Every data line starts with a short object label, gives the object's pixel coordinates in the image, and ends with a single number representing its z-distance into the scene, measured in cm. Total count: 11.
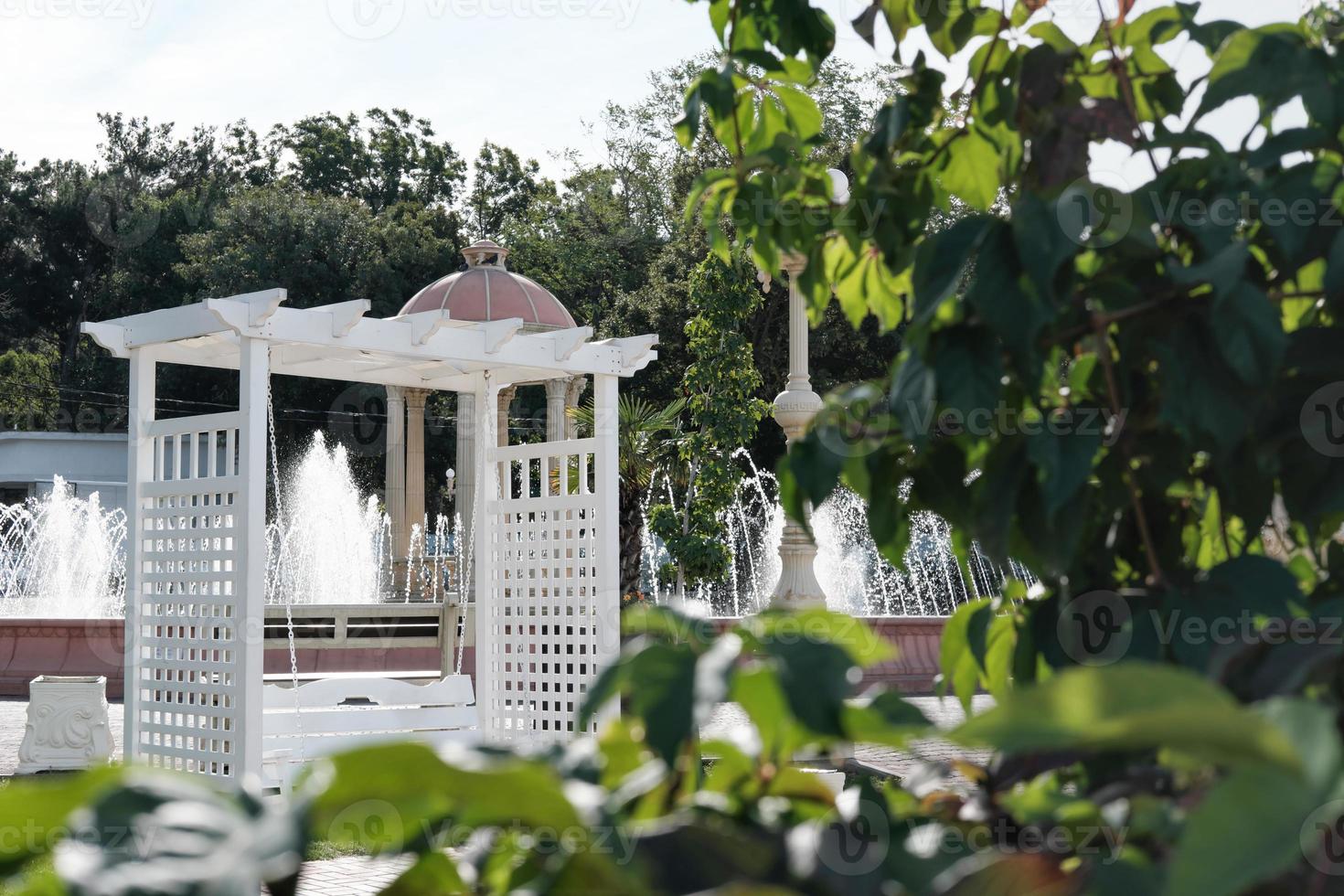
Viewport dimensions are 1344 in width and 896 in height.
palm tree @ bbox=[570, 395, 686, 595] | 1803
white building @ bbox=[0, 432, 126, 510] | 3228
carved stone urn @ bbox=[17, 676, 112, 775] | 832
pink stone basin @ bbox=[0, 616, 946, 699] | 1373
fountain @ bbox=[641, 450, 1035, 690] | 1405
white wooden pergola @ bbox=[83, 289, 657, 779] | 628
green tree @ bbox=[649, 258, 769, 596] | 1652
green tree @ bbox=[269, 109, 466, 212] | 3794
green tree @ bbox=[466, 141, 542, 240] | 3781
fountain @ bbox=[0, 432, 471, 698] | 1409
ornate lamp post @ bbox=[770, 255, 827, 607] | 820
